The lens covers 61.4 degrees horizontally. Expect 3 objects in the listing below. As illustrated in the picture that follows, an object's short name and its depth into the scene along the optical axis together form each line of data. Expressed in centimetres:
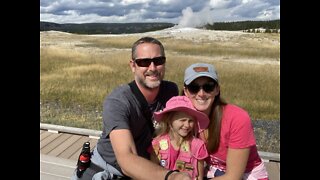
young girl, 166
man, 159
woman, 152
